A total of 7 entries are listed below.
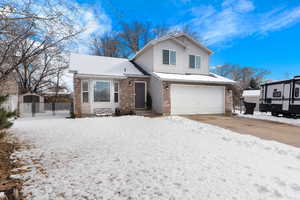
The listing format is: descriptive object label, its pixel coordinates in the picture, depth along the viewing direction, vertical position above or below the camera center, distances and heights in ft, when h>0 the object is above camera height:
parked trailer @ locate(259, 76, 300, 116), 31.27 +0.68
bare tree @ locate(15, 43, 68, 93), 53.36 +9.81
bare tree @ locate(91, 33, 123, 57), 65.77 +25.43
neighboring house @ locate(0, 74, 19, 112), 37.65 +1.86
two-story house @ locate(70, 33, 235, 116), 31.71 +4.16
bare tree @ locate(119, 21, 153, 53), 67.46 +31.01
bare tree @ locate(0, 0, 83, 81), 13.38 +8.07
